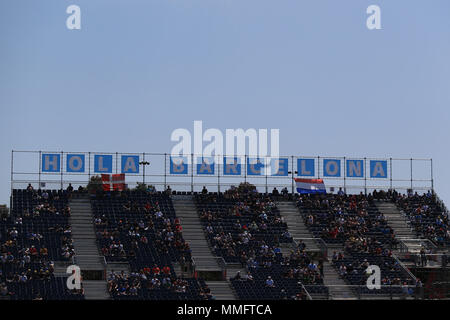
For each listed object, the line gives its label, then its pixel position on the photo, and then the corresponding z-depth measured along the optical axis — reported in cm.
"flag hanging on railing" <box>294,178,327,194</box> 8994
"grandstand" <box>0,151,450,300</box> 6762
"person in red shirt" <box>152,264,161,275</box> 6957
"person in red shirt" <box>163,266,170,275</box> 6975
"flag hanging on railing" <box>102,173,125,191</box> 8531
